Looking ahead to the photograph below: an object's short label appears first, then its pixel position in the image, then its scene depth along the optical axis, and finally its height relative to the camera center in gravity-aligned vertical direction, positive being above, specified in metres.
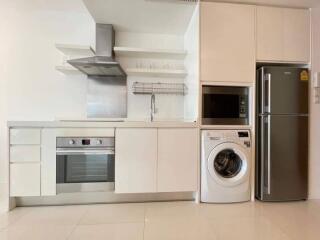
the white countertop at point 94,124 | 2.00 -0.02
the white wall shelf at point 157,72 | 2.70 +0.70
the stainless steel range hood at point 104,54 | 2.47 +0.91
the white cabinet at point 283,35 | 2.28 +1.03
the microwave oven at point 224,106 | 2.27 +0.20
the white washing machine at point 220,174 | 2.15 -0.49
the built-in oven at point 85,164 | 2.03 -0.43
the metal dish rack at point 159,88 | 2.88 +0.51
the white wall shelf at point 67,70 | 2.63 +0.71
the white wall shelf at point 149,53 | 2.60 +0.95
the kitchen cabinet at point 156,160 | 2.09 -0.39
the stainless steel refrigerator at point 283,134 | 2.19 -0.12
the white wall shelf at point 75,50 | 2.51 +0.95
